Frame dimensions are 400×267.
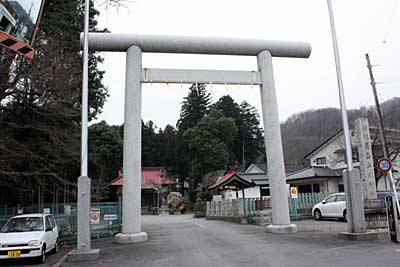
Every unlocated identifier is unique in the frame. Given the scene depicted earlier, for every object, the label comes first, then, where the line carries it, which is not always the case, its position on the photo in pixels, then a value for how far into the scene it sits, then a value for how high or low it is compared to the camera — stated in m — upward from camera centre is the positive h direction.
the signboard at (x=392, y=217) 10.83 -0.73
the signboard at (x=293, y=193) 22.38 +0.23
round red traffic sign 11.57 +0.90
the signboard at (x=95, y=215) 15.65 -0.45
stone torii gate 13.28 +4.85
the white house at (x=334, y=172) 31.83 +2.20
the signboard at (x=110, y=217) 17.05 -0.62
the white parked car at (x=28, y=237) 10.11 -0.88
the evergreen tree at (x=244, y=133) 59.91 +11.04
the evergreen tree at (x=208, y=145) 45.28 +7.02
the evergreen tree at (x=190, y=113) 50.51 +14.19
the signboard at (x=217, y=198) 28.08 +0.14
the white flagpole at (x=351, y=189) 12.01 +0.19
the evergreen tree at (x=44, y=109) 13.54 +4.06
